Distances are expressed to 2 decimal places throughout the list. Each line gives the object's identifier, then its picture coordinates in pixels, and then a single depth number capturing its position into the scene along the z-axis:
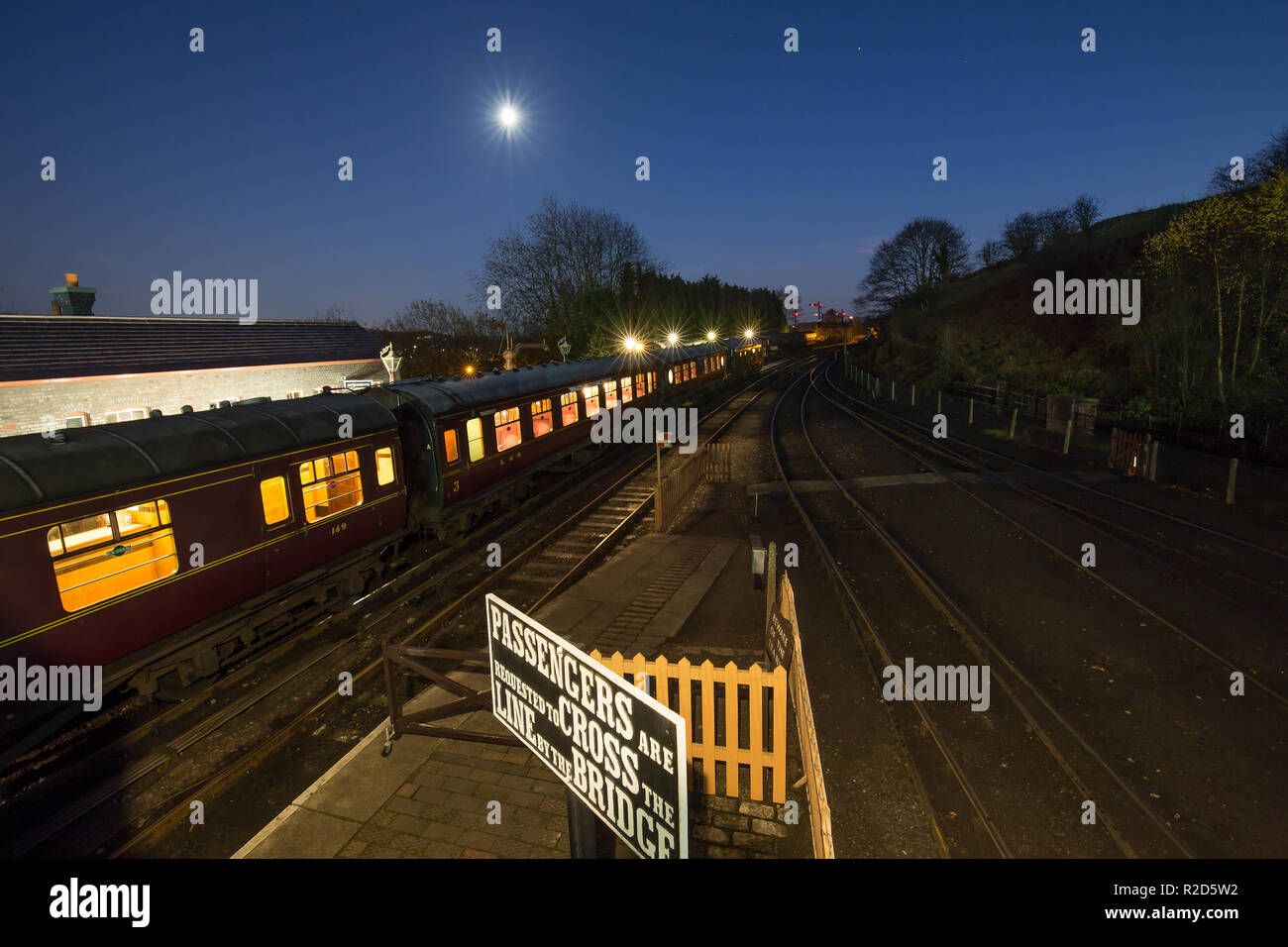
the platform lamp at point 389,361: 22.14
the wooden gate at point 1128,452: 17.30
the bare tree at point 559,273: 46.94
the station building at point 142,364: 18.38
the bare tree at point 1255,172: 21.12
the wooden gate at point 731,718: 5.34
